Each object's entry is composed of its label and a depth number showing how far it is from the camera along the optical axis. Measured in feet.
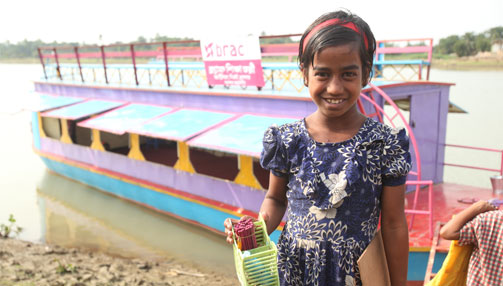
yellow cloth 6.58
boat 18.51
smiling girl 4.31
